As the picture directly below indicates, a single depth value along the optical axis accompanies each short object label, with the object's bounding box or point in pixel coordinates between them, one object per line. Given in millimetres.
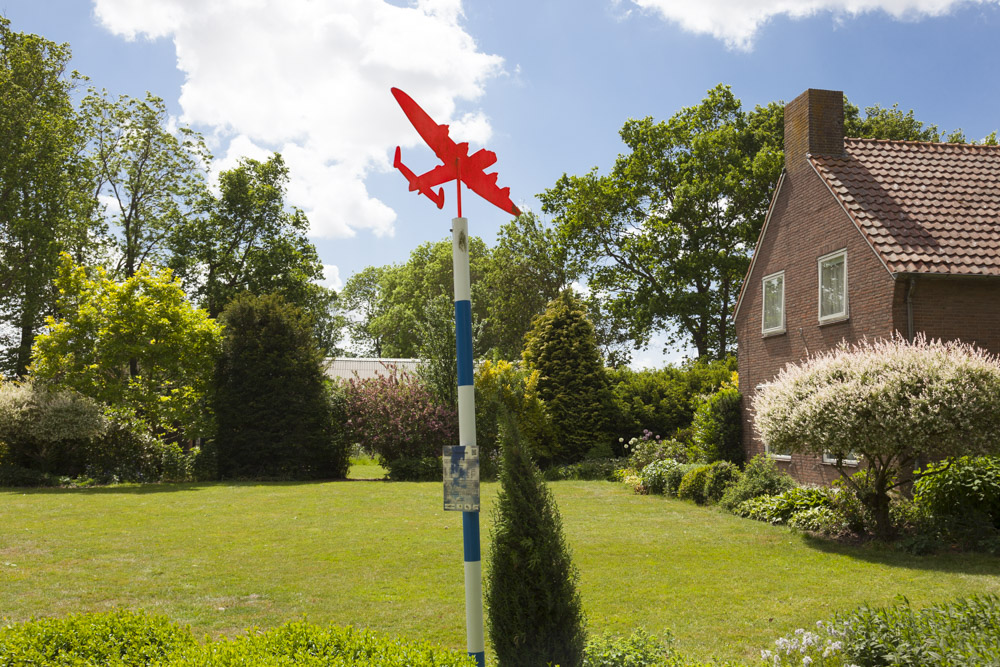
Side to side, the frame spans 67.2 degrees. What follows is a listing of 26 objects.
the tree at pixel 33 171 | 29844
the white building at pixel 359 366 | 43084
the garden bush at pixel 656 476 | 19109
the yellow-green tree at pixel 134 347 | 23766
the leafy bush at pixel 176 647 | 4027
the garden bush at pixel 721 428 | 20641
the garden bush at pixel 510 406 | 24656
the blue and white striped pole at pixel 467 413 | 4816
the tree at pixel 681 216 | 32531
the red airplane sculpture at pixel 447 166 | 5234
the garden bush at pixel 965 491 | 11156
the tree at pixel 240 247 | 36000
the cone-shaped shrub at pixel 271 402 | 25266
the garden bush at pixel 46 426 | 22812
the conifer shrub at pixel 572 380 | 25906
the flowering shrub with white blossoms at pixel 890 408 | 10539
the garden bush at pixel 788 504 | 13414
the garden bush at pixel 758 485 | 15125
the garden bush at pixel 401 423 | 25219
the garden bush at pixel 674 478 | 18406
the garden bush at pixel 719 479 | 16495
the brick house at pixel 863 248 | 14391
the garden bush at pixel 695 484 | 17094
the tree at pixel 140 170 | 35438
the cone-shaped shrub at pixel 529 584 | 4953
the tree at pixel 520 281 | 43750
